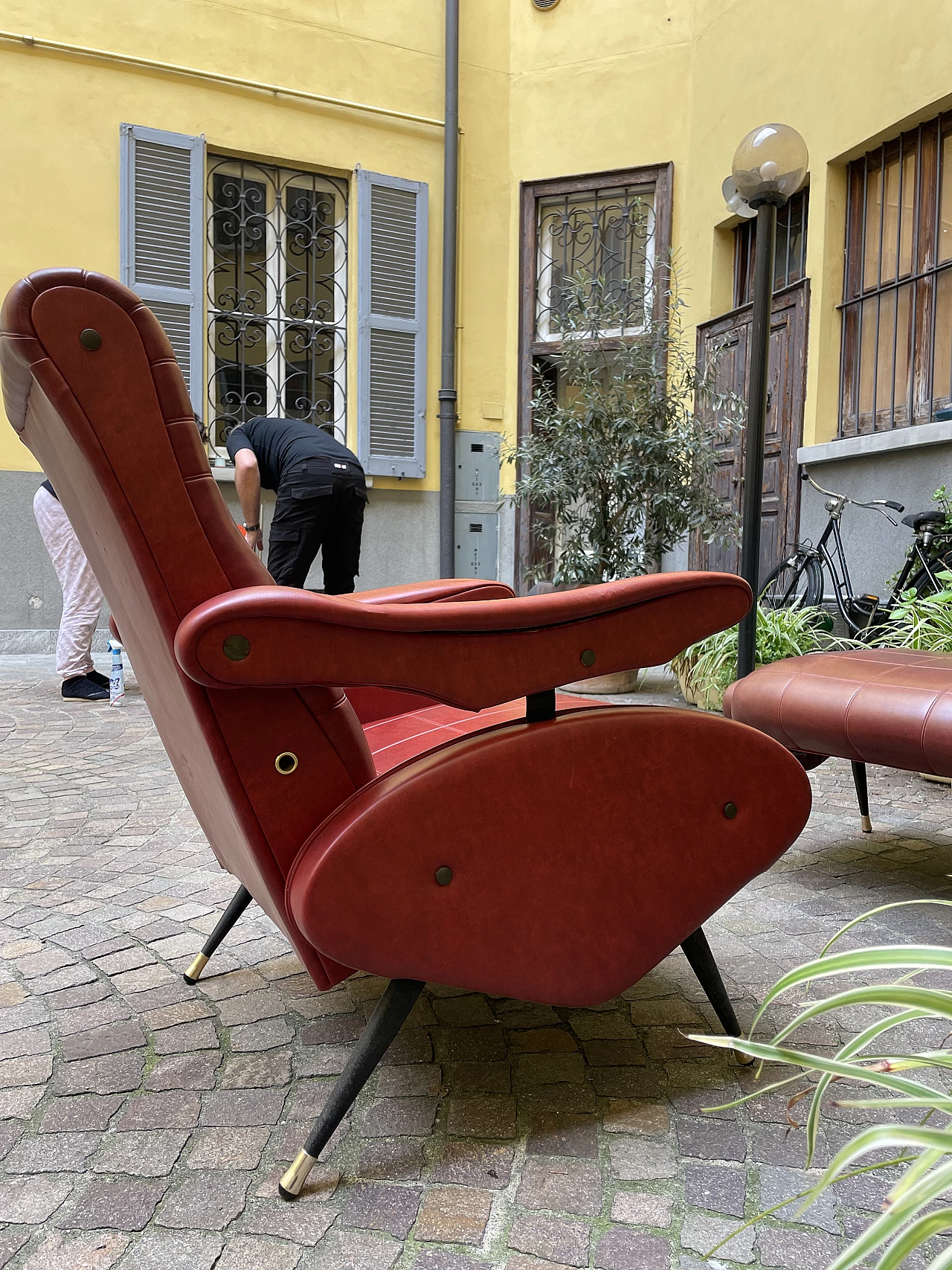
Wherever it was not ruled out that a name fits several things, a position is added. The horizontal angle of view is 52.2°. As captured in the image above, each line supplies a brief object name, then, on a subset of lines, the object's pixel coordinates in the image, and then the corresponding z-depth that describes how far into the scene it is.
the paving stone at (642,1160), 1.21
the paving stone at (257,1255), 1.06
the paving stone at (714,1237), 1.07
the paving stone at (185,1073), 1.41
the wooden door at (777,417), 6.16
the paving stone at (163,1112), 1.31
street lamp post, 3.55
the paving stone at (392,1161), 1.21
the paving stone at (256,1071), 1.41
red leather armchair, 1.02
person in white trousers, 4.65
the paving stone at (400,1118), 1.29
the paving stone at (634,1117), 1.31
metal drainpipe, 7.16
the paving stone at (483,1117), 1.30
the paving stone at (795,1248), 1.06
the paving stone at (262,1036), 1.52
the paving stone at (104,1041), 1.50
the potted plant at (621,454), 4.91
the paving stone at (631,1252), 1.06
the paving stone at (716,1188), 1.15
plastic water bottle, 4.52
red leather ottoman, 1.94
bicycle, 4.59
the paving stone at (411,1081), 1.39
